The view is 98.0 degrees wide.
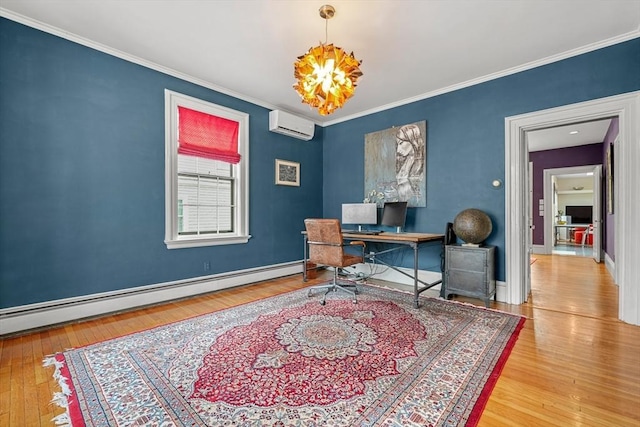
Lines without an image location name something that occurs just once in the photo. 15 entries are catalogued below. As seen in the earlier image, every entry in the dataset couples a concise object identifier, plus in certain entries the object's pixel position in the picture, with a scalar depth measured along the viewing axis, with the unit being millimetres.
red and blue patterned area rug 1432
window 3385
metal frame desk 3064
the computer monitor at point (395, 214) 3969
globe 3252
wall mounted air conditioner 4371
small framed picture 4582
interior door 5945
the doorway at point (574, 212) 6145
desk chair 3236
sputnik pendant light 2113
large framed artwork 4047
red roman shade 3500
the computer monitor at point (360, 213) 4238
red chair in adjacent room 8672
